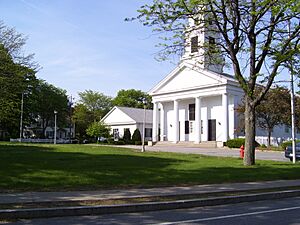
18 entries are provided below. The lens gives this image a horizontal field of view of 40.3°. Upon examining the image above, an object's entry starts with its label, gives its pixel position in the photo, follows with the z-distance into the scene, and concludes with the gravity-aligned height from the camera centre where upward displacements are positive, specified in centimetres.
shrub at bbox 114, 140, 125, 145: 6029 -26
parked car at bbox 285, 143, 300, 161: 2808 -80
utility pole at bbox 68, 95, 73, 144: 9082 +633
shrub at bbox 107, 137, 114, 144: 6259 +4
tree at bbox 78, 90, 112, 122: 8975 +845
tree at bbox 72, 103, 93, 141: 8369 +441
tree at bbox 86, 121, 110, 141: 6738 +170
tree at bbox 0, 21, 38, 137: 3095 +523
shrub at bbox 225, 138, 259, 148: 4381 -25
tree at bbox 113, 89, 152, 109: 10312 +1087
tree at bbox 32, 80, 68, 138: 8119 +746
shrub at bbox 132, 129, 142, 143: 6202 +66
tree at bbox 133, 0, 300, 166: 1934 +555
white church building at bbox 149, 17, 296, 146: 4922 +446
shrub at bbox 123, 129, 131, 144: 6451 +84
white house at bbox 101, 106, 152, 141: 6688 +335
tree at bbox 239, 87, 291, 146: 4409 +346
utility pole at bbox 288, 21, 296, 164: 2472 +80
